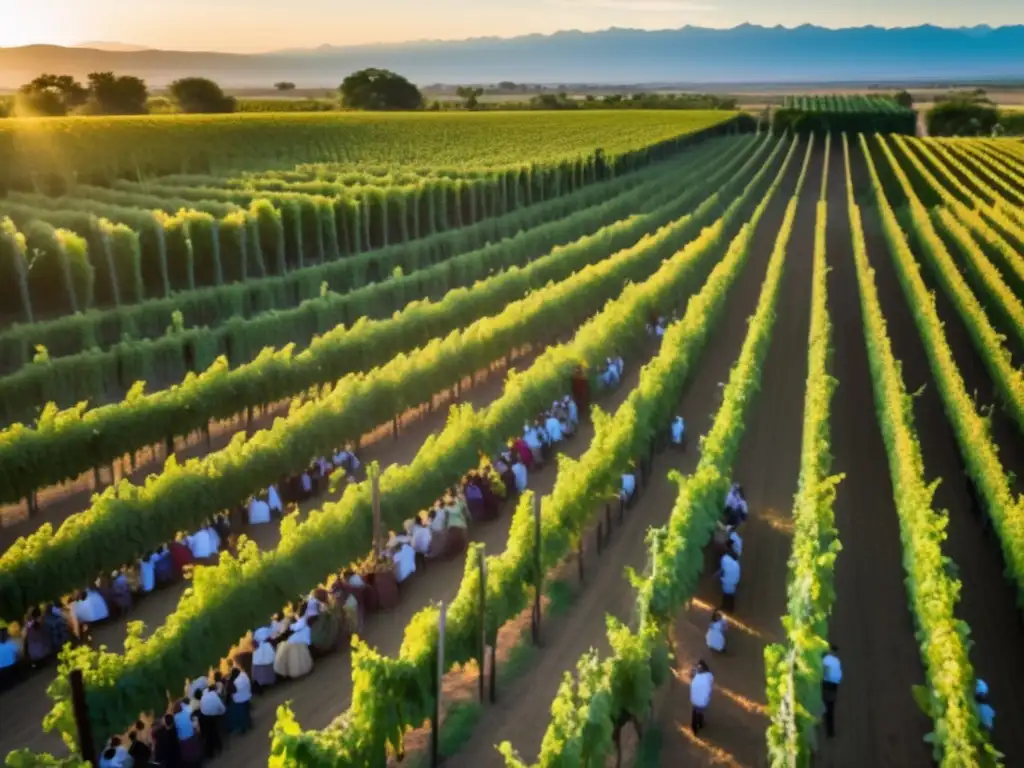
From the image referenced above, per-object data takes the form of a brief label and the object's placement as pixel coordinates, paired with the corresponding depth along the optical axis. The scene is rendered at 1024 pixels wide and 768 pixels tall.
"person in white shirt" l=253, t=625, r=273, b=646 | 13.28
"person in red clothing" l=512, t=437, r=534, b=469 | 19.89
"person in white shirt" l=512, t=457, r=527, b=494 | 19.11
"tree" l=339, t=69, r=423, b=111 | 95.38
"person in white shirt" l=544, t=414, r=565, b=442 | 21.22
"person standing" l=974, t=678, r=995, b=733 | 11.54
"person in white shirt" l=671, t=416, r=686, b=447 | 21.78
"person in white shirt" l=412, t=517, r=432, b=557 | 16.28
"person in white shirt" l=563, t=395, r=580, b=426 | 22.23
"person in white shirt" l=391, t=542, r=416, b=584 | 15.51
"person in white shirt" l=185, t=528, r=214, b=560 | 15.91
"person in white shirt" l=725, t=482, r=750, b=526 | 16.95
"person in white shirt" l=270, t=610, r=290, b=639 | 13.48
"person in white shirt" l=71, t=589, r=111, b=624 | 14.28
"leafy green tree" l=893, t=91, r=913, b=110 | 142.62
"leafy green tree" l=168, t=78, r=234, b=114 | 77.94
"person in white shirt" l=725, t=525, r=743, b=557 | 15.70
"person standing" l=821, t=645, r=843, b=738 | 12.46
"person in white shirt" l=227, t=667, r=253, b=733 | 12.17
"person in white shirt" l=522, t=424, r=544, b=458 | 20.23
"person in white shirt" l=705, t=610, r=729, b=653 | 13.93
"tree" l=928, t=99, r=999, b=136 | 117.00
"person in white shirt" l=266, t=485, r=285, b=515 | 17.91
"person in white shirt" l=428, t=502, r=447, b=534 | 16.61
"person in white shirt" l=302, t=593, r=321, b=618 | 13.67
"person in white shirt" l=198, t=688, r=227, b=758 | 11.82
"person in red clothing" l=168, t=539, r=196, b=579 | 15.83
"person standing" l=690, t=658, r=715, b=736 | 12.25
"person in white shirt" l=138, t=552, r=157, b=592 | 15.31
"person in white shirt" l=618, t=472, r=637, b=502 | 18.66
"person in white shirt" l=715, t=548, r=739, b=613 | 15.03
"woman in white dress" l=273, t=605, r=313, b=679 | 13.32
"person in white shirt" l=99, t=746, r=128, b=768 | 10.81
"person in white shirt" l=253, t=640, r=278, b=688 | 13.23
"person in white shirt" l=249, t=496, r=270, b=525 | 17.55
